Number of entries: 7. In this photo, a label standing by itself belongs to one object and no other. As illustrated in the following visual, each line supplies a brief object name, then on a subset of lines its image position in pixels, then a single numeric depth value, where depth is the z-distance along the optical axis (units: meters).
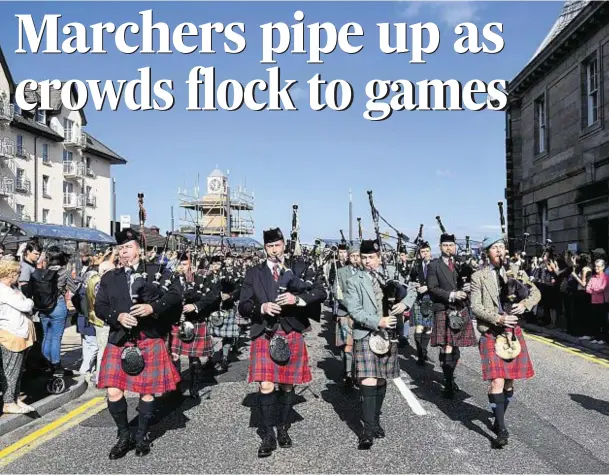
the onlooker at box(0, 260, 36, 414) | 6.19
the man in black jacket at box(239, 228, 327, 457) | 5.41
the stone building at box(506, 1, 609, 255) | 20.34
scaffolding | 63.91
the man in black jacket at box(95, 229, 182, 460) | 5.18
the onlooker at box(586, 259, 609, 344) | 11.98
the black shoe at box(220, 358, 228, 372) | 9.27
